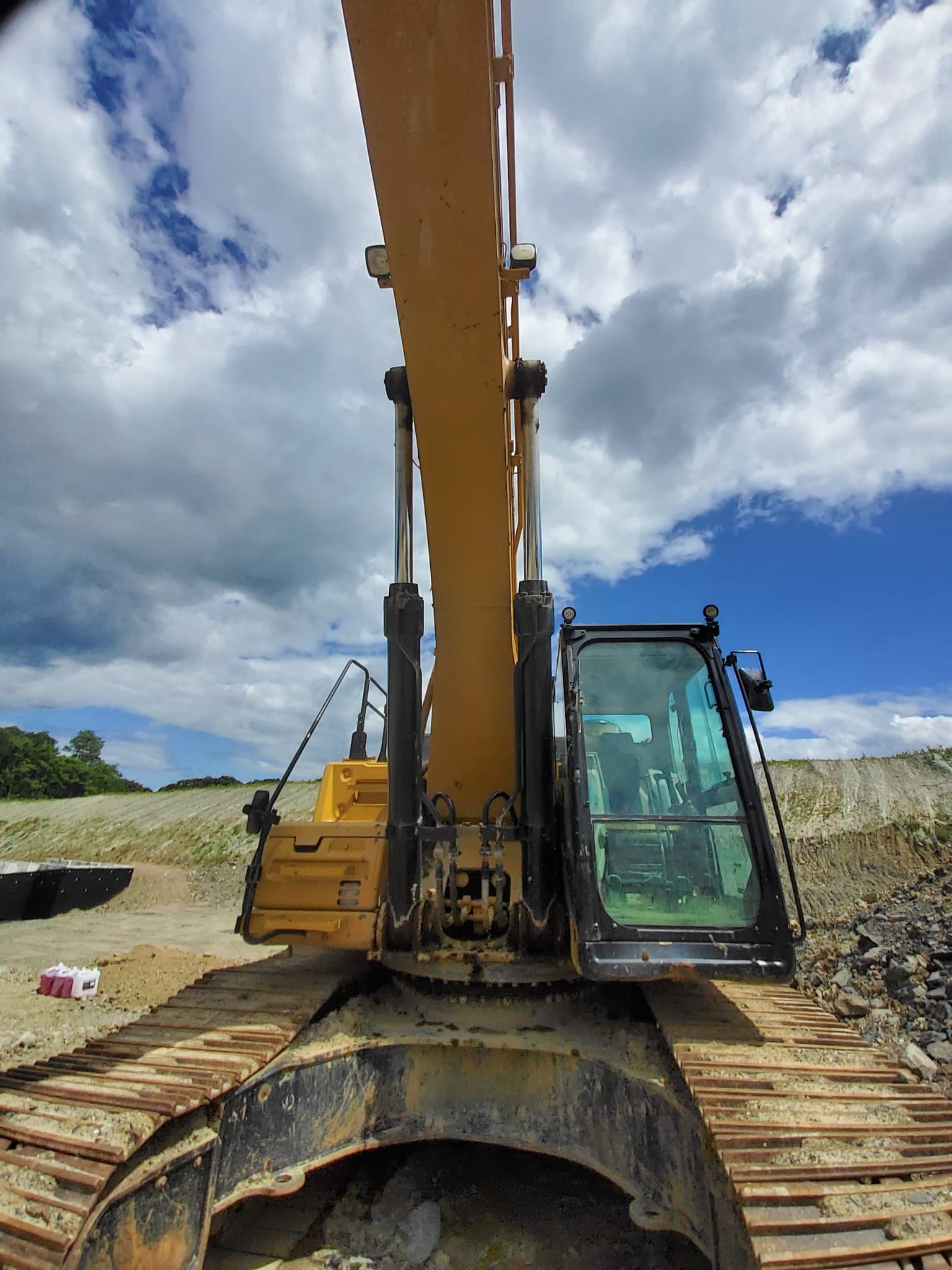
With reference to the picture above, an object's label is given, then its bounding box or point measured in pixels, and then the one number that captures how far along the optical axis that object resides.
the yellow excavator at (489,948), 2.22
